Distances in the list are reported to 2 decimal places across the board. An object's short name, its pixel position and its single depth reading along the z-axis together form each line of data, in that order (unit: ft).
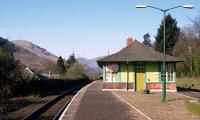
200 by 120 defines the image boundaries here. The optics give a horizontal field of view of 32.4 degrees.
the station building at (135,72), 114.61
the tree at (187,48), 186.99
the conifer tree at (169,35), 228.99
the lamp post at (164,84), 79.66
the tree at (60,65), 361.61
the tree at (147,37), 402.96
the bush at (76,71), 294.86
